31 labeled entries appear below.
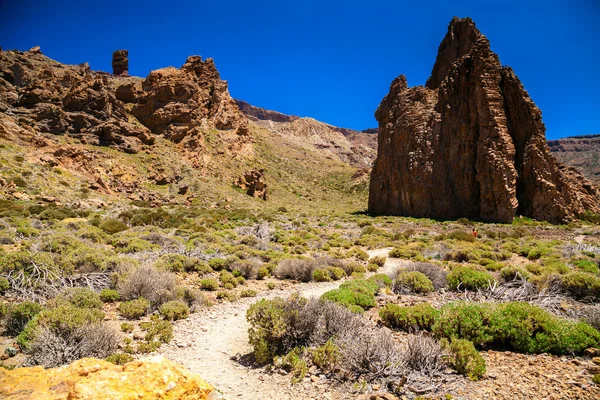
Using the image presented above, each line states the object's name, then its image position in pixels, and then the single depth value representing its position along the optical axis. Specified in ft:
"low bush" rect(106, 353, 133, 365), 14.94
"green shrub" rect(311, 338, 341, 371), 15.34
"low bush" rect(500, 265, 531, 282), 30.15
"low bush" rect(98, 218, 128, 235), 52.54
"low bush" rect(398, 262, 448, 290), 31.12
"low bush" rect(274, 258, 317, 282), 35.42
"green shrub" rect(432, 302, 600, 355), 15.87
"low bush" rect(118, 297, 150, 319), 22.02
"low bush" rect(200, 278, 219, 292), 30.07
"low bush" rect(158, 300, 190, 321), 22.34
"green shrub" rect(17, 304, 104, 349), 15.71
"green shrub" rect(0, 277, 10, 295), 22.94
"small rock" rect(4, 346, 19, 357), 15.61
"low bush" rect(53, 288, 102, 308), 21.54
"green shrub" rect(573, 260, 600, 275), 33.75
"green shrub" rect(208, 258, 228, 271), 36.42
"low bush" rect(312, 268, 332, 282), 35.35
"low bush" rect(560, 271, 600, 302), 24.23
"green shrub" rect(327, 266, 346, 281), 36.51
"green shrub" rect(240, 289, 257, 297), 29.19
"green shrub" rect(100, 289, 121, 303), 24.45
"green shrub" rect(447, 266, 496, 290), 28.04
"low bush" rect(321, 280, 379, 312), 23.41
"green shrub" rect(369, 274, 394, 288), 30.99
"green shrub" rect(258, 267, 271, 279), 35.58
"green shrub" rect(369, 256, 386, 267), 43.04
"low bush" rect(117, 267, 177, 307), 24.43
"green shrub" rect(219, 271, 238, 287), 31.72
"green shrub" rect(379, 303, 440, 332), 19.53
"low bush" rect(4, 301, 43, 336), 18.15
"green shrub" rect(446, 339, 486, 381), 13.84
